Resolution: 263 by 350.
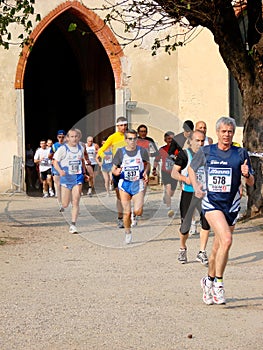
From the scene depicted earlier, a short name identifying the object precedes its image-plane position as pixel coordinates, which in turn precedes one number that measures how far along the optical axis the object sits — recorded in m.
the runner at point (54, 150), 17.53
